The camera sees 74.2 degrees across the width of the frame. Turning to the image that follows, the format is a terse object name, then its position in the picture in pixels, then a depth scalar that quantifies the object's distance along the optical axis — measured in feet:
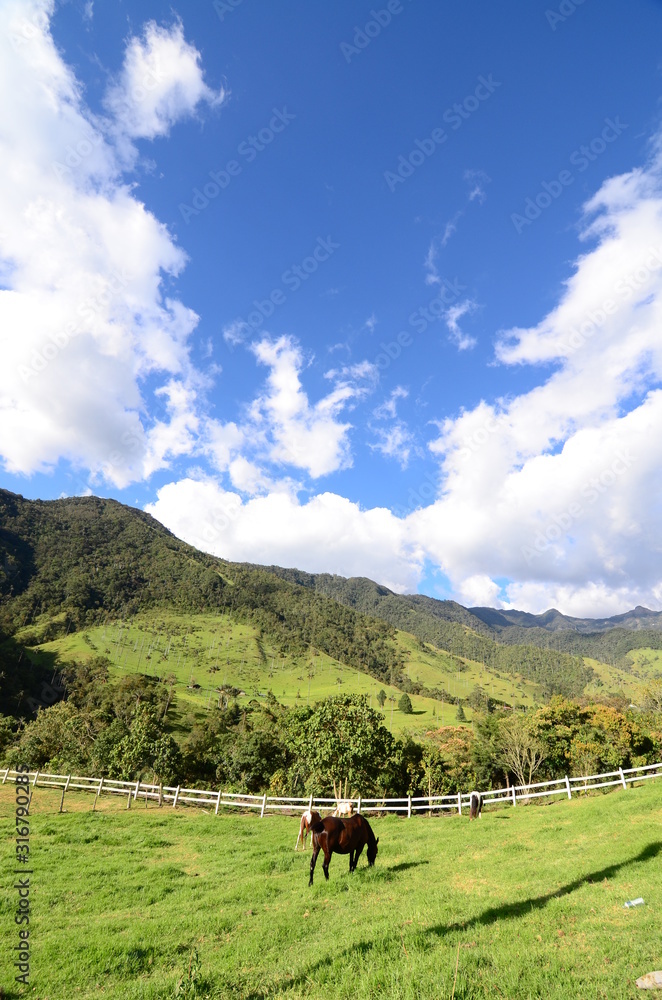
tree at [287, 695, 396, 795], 107.96
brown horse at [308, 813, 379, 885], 35.47
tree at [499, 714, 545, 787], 165.99
